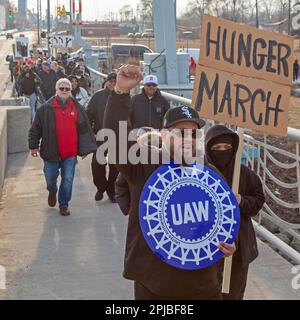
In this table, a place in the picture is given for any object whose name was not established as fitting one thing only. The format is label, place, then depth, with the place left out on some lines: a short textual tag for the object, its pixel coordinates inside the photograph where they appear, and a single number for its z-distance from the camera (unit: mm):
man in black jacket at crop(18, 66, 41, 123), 16500
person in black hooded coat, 4035
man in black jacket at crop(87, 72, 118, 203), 8508
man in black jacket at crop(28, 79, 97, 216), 7730
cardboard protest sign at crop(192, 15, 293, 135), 4121
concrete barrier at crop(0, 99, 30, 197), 12106
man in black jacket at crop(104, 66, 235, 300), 3350
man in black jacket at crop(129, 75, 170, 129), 8250
